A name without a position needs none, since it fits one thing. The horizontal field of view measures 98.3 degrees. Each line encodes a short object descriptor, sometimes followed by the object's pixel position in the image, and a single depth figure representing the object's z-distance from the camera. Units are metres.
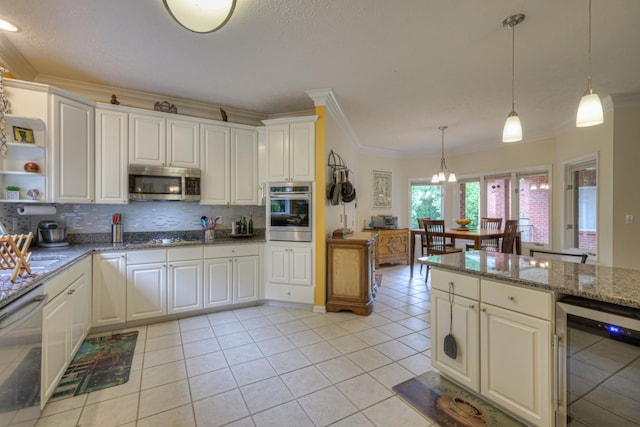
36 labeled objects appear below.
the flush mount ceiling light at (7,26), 2.12
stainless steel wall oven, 3.44
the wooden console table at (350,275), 3.31
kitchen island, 1.45
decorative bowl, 4.92
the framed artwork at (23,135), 2.44
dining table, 4.14
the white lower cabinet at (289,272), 3.46
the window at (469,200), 5.98
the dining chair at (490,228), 4.67
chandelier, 4.78
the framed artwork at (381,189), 6.43
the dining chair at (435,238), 4.47
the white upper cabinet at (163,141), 3.15
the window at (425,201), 6.49
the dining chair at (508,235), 4.15
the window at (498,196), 5.50
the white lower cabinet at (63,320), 1.74
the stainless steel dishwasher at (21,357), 1.27
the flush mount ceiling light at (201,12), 1.48
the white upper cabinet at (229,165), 3.52
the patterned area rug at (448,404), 1.66
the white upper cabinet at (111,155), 3.01
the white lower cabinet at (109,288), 2.76
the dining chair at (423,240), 4.75
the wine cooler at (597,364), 1.19
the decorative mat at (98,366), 1.97
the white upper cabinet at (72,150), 2.65
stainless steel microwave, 3.13
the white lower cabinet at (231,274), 3.30
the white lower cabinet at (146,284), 2.91
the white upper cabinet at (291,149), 3.43
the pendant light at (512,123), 2.02
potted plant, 2.51
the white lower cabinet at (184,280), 3.10
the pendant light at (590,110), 1.68
